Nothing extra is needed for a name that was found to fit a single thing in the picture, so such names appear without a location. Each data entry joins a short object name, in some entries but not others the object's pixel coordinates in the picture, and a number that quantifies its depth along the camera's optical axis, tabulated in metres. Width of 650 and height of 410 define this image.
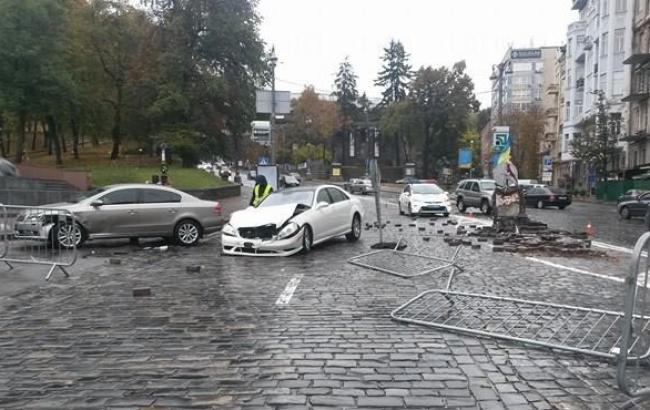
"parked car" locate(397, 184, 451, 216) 24.91
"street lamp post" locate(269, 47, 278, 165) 27.36
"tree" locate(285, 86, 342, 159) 93.69
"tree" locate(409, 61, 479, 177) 78.12
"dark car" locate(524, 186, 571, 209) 35.19
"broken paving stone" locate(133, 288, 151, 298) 8.36
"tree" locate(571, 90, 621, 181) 48.00
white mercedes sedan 12.43
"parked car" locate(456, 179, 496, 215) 27.83
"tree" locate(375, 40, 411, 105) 94.69
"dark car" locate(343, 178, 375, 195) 57.46
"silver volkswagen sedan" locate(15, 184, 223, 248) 14.69
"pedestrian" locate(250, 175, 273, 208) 15.58
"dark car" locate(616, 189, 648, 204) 28.74
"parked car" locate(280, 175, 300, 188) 58.16
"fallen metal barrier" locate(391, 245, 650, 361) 5.76
